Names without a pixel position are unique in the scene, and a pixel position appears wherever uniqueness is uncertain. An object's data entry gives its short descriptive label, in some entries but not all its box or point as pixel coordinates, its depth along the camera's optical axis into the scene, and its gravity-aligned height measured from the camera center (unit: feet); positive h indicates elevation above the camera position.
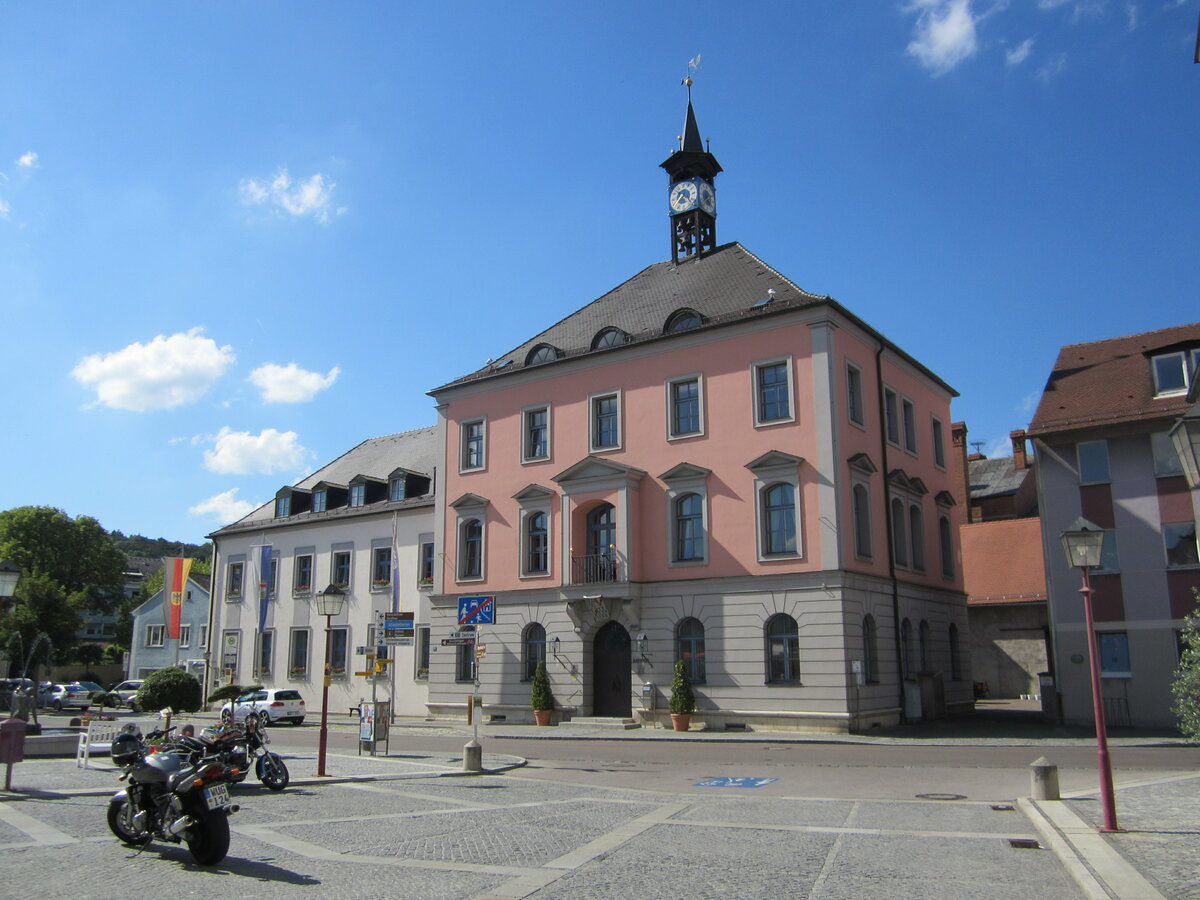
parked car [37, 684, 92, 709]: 166.30 -7.82
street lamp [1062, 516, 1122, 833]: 38.34 +3.75
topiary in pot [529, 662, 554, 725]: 103.97 -5.27
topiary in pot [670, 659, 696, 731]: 93.81 -4.97
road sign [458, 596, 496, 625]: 63.10 +2.37
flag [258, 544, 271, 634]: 150.41 +10.05
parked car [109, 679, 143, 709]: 166.05 -7.05
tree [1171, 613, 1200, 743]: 38.94 -1.83
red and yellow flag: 162.09 +9.75
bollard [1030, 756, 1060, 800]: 41.55 -5.60
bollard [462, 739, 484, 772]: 59.31 -6.44
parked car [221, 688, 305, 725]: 121.80 -6.68
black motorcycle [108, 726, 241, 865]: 30.07 -4.87
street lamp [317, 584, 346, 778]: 65.00 +3.10
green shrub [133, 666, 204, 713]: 136.05 -5.79
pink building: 93.30 +14.31
